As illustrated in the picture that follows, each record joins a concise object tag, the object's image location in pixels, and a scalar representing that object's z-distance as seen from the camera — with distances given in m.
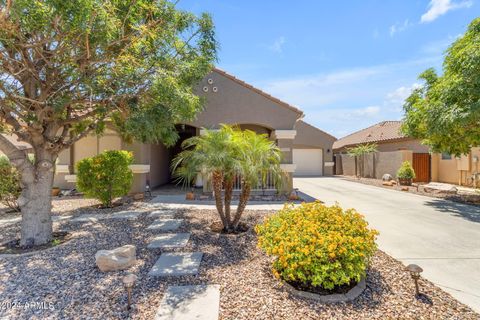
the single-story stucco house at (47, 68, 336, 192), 11.63
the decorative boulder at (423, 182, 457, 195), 12.88
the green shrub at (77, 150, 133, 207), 8.88
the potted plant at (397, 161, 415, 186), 16.20
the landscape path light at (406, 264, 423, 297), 3.63
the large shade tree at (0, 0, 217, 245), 5.27
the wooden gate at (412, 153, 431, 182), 18.28
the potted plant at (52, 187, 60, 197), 11.75
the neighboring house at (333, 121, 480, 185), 15.86
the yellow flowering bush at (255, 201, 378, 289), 3.59
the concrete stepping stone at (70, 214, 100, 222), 7.68
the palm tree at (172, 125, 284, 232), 5.76
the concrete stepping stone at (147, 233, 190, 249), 5.53
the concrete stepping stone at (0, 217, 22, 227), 7.28
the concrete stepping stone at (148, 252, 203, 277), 4.32
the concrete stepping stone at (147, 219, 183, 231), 6.85
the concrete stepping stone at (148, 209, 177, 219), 8.10
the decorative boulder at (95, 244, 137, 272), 4.38
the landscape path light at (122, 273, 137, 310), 3.25
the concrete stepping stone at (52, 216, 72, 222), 7.76
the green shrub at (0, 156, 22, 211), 8.11
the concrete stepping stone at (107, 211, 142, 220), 7.97
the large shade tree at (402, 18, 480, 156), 8.70
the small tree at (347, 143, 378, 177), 22.20
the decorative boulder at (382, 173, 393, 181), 18.27
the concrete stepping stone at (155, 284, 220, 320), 3.21
